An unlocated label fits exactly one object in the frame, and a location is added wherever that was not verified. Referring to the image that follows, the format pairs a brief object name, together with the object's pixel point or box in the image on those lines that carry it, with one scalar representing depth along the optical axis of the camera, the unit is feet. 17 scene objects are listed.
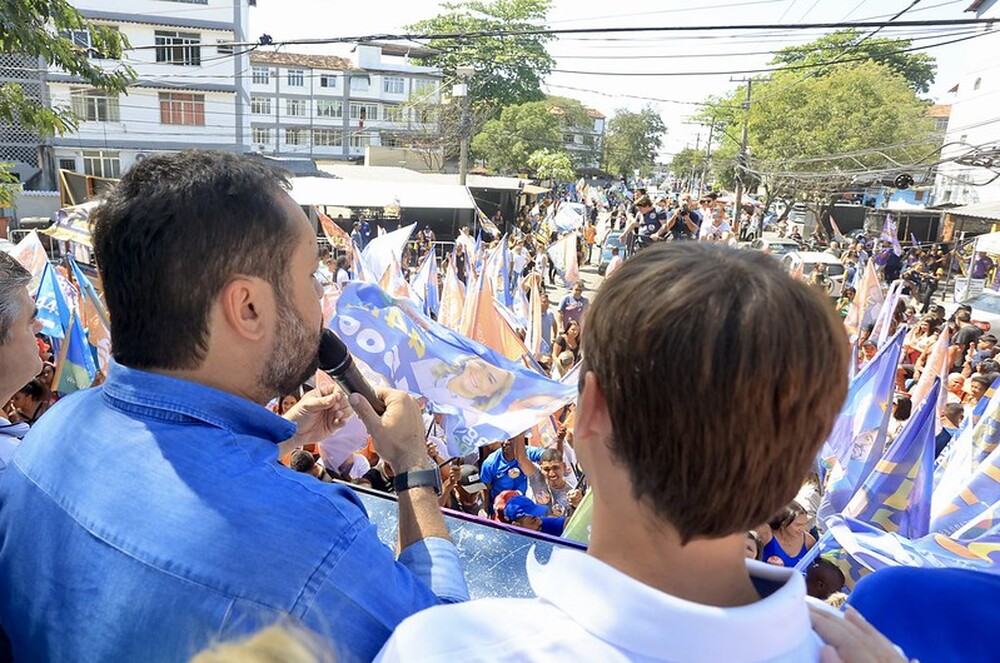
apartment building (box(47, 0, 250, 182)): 99.96
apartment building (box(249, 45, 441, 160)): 164.35
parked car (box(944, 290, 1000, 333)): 40.65
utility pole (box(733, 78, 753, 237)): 92.53
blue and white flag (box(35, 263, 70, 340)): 22.49
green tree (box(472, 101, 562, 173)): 145.18
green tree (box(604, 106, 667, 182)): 243.40
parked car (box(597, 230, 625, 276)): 75.26
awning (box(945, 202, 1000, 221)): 60.03
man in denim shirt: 3.43
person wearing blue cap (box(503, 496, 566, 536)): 14.42
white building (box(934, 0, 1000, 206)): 93.35
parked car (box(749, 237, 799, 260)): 86.85
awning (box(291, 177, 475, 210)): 64.64
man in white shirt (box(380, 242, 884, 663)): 2.59
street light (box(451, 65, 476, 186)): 75.95
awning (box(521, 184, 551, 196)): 106.42
